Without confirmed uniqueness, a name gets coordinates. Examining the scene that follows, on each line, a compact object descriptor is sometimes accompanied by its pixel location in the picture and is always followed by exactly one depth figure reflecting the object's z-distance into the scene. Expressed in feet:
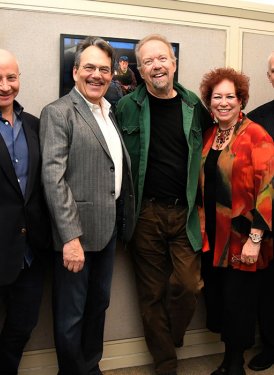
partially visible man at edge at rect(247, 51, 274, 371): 6.64
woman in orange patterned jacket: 5.73
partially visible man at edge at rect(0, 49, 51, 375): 4.79
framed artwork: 6.07
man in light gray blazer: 4.97
